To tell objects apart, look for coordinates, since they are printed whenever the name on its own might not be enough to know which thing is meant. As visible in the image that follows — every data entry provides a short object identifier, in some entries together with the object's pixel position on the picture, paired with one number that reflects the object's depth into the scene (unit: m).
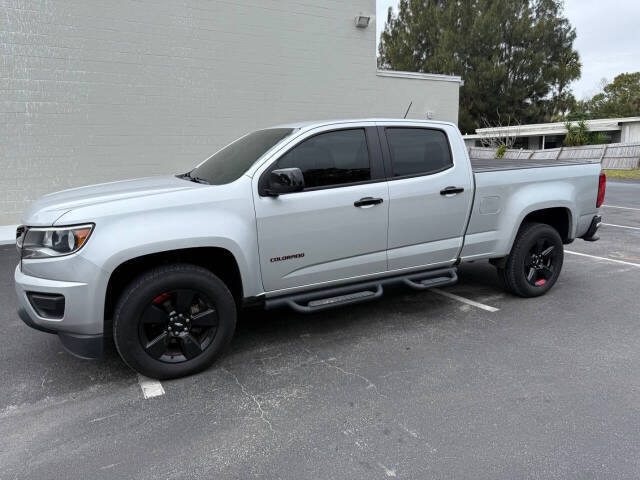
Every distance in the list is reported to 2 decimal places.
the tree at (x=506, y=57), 37.75
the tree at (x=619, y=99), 54.28
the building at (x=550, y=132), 33.94
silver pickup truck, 3.17
